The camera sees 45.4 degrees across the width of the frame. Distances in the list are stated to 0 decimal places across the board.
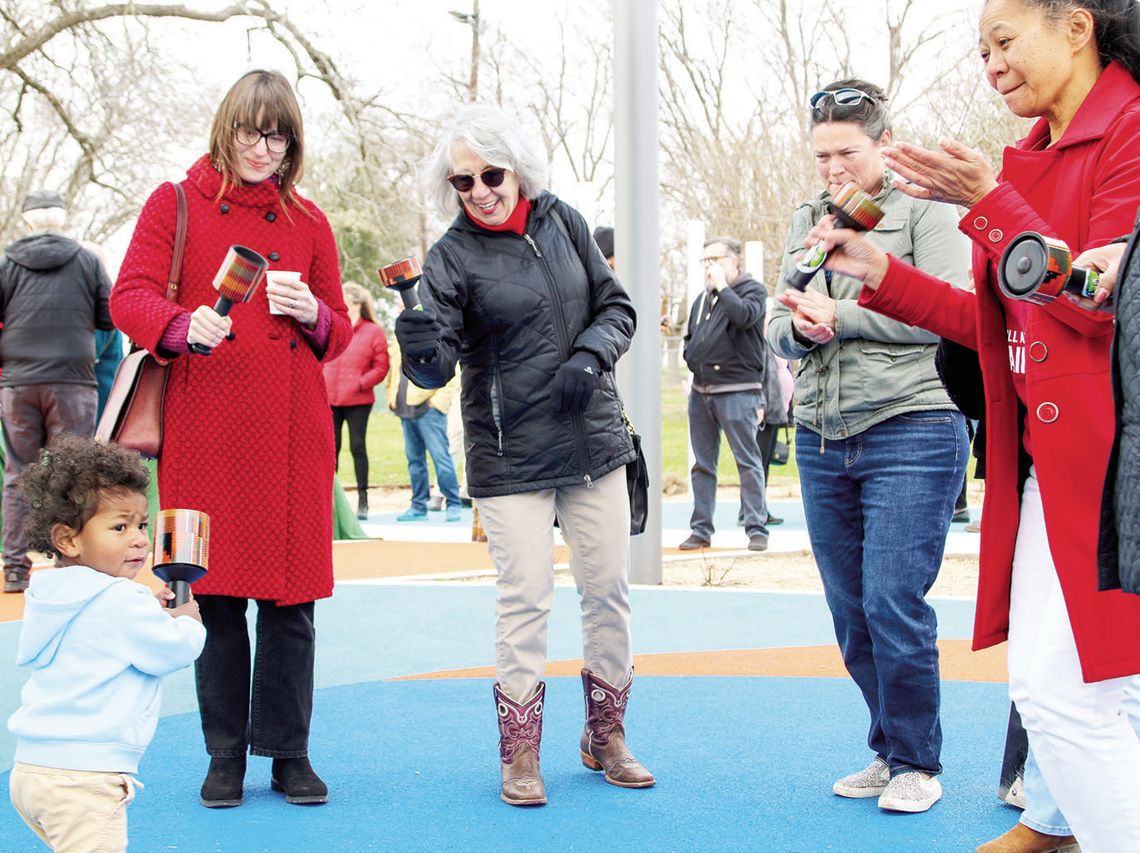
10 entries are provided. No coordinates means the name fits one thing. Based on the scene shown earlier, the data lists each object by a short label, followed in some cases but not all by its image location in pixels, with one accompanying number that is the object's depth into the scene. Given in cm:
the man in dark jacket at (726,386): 1026
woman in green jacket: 408
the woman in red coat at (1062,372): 273
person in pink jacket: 1263
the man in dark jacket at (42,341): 834
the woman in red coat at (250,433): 422
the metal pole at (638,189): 841
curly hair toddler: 314
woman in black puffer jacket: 431
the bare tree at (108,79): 1747
